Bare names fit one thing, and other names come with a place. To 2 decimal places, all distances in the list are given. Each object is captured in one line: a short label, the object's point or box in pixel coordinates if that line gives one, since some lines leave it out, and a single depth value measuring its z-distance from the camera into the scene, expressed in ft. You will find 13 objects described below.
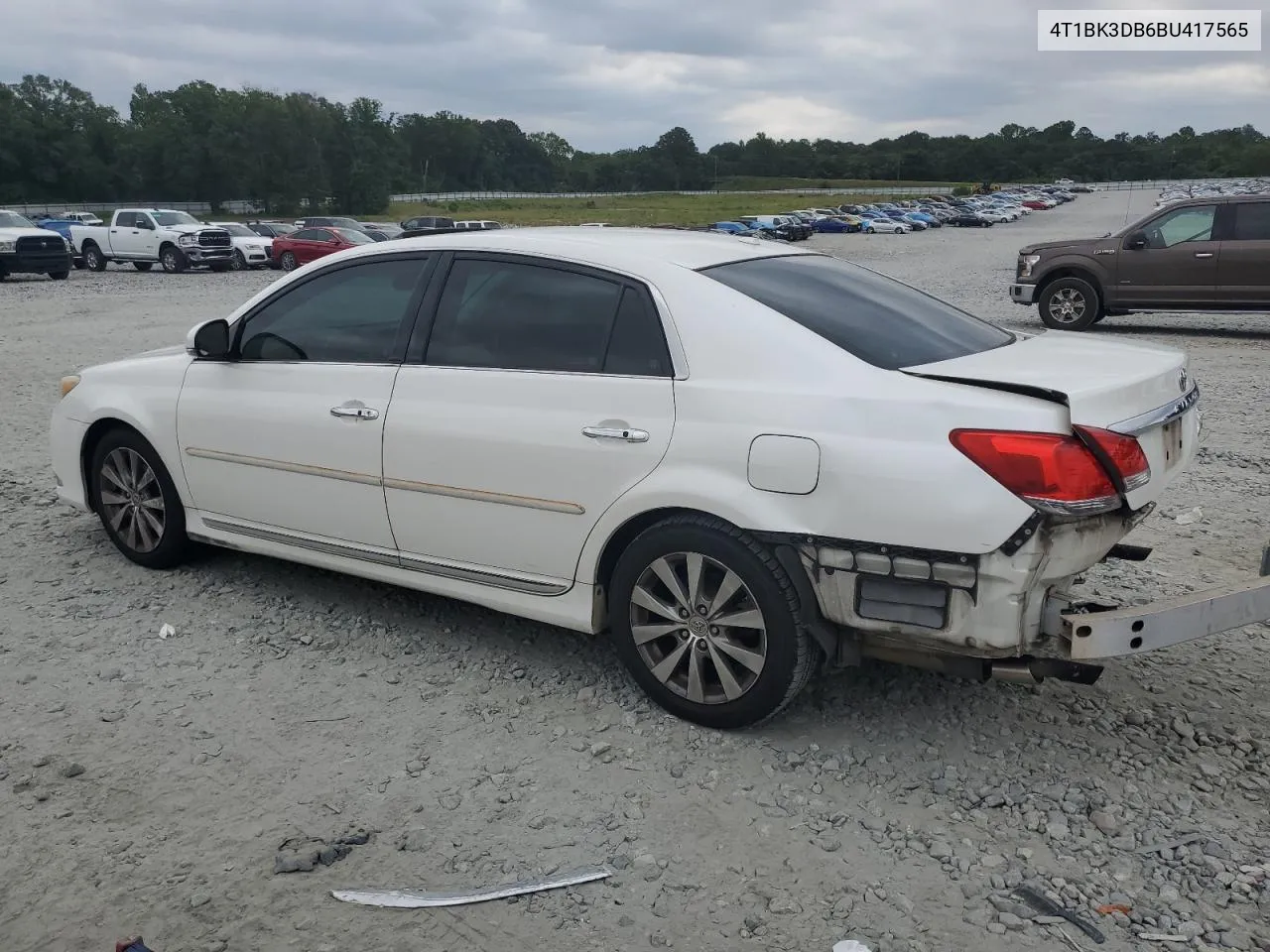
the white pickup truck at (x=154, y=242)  93.40
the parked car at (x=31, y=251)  78.95
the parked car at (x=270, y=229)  111.04
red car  93.04
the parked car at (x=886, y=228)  213.25
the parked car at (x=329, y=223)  102.45
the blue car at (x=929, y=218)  237.00
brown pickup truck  43.19
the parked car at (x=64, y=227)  101.45
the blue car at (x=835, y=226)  209.05
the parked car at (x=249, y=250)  100.01
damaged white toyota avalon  10.04
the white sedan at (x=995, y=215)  243.15
